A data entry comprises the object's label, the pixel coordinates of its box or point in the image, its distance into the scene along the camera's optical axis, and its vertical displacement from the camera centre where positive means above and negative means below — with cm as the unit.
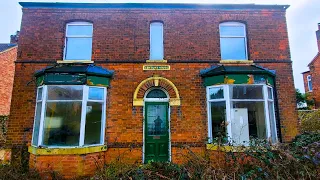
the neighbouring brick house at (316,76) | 1808 +394
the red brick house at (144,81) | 700 +140
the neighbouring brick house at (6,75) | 1525 +347
